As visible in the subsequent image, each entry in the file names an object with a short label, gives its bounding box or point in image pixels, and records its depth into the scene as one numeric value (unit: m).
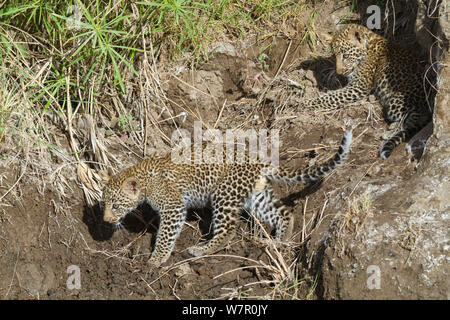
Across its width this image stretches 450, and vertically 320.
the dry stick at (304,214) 12.47
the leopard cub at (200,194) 13.09
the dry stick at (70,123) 14.17
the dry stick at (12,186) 13.34
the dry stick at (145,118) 14.94
